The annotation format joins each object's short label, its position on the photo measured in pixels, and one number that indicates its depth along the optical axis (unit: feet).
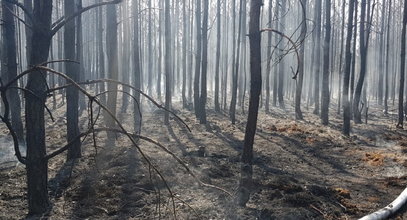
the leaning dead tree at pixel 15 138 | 11.00
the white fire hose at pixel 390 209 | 19.74
